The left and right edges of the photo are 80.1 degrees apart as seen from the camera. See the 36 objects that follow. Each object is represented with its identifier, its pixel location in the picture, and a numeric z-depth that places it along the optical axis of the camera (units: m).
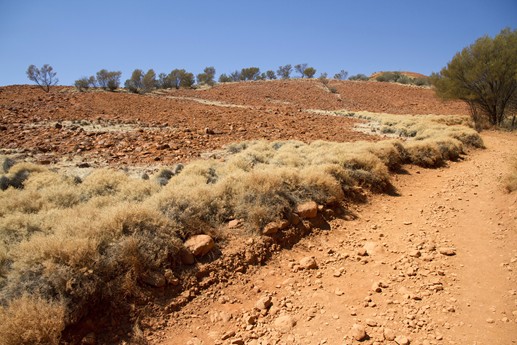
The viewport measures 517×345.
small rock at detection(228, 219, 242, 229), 4.70
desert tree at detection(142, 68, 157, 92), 32.69
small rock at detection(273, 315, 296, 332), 3.23
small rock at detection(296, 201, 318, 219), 5.18
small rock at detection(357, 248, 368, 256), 4.46
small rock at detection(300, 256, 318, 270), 4.21
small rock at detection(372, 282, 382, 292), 3.63
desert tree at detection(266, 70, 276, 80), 55.10
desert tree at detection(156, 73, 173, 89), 37.70
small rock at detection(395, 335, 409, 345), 2.82
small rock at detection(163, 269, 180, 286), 3.65
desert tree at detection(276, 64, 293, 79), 56.34
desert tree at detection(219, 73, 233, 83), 50.22
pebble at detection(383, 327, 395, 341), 2.91
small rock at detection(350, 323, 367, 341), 2.95
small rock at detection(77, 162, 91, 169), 7.53
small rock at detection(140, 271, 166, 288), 3.56
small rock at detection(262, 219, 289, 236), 4.64
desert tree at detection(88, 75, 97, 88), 31.83
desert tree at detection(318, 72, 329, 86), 39.35
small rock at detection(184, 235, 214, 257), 4.07
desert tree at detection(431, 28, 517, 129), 15.41
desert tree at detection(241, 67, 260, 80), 53.06
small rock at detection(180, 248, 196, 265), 3.97
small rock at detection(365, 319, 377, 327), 3.10
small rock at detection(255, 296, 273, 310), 3.52
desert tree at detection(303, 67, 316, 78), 53.21
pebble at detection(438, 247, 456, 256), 4.18
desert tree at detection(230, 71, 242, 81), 53.06
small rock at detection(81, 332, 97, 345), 2.93
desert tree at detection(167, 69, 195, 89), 38.31
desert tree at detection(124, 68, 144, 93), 32.42
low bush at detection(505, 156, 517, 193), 5.76
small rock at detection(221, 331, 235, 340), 3.17
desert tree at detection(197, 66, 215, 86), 45.19
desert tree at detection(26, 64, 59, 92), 30.23
